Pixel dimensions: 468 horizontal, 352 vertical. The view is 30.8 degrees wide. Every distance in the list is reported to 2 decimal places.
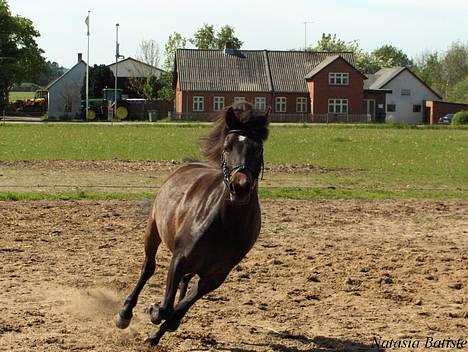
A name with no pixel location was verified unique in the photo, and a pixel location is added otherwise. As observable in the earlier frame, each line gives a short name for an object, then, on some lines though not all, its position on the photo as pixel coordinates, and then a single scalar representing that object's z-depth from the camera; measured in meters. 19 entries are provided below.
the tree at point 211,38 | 131.38
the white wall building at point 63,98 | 91.56
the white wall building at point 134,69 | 113.69
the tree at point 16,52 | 92.94
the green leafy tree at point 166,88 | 98.81
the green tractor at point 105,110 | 81.44
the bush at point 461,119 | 76.06
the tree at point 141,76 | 108.44
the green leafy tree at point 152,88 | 102.06
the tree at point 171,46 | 117.62
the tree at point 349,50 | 133.60
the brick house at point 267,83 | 86.38
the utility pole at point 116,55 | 82.12
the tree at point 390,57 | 142.25
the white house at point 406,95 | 94.25
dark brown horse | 6.99
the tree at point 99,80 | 99.29
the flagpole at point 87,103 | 81.88
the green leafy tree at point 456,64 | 132.38
